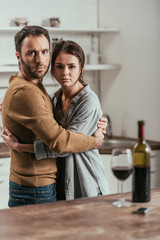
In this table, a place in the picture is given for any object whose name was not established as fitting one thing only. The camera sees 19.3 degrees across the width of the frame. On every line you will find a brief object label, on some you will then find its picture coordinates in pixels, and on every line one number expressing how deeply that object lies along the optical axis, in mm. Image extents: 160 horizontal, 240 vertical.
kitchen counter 3965
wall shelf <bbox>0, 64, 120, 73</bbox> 4582
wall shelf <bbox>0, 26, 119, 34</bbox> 4180
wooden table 1489
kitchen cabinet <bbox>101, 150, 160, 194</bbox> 3990
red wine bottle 1819
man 2225
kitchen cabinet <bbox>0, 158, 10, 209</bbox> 3790
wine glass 1779
